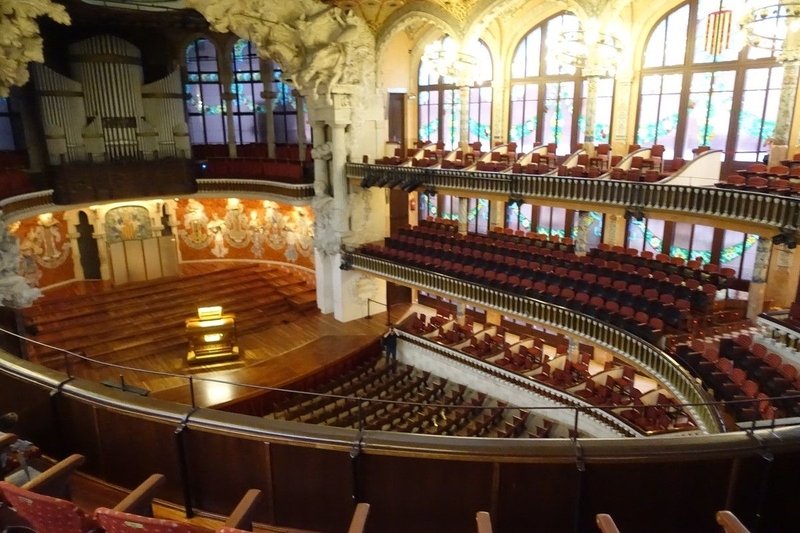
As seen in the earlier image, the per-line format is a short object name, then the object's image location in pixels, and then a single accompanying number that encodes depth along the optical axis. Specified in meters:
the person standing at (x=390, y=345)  17.47
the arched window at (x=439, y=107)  19.08
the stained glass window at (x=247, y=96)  20.75
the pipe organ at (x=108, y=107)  17.14
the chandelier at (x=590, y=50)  13.13
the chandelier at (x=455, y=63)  16.03
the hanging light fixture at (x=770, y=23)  9.47
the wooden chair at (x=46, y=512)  3.07
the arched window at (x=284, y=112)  20.94
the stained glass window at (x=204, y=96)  20.59
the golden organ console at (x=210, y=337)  15.45
